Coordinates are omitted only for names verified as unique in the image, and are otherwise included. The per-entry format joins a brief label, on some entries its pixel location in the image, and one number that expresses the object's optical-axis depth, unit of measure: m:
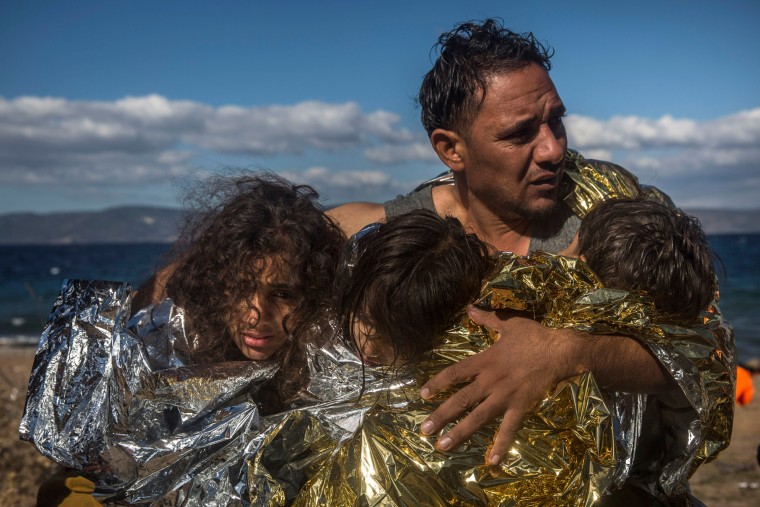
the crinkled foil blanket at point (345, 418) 1.87
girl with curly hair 2.32
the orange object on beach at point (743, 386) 4.48
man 1.94
